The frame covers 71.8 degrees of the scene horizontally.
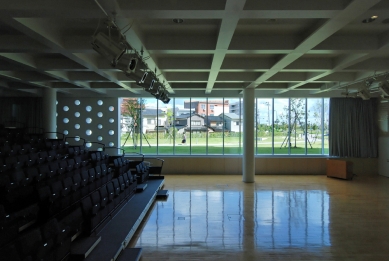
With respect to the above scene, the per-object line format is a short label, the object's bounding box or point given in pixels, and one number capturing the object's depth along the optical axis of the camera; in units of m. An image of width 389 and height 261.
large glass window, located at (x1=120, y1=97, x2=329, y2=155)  12.51
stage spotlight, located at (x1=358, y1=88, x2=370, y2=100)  7.82
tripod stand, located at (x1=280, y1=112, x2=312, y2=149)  12.55
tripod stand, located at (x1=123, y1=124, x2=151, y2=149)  12.56
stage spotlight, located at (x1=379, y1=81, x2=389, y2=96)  6.57
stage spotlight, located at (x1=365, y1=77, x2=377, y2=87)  7.78
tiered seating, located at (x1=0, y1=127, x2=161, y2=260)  3.07
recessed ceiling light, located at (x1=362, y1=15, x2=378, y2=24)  4.21
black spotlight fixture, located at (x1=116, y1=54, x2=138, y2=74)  4.21
